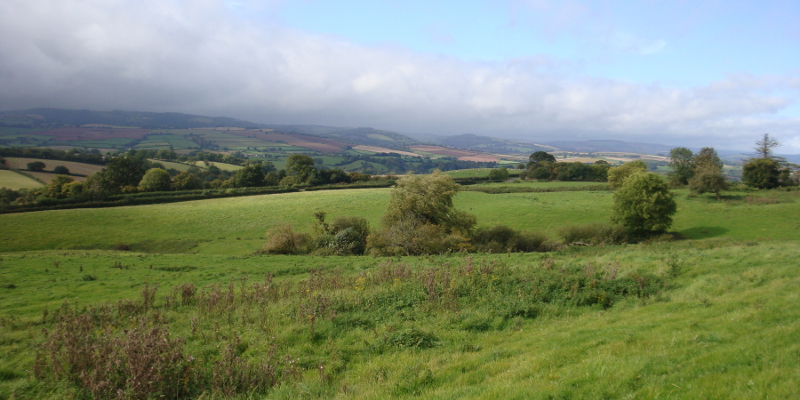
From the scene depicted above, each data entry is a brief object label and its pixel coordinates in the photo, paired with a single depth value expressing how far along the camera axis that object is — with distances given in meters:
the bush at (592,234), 35.84
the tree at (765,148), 77.62
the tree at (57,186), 61.62
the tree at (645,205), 37.97
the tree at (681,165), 69.19
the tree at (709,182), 51.06
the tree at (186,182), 79.25
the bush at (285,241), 33.53
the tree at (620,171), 74.61
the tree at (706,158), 69.96
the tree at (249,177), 80.50
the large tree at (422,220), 30.69
